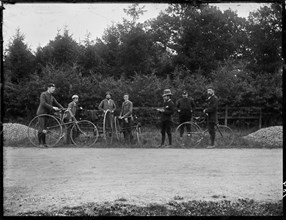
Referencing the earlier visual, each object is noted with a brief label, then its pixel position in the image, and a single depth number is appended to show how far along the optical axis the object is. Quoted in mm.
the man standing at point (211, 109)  6736
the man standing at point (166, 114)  6365
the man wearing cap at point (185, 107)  8433
